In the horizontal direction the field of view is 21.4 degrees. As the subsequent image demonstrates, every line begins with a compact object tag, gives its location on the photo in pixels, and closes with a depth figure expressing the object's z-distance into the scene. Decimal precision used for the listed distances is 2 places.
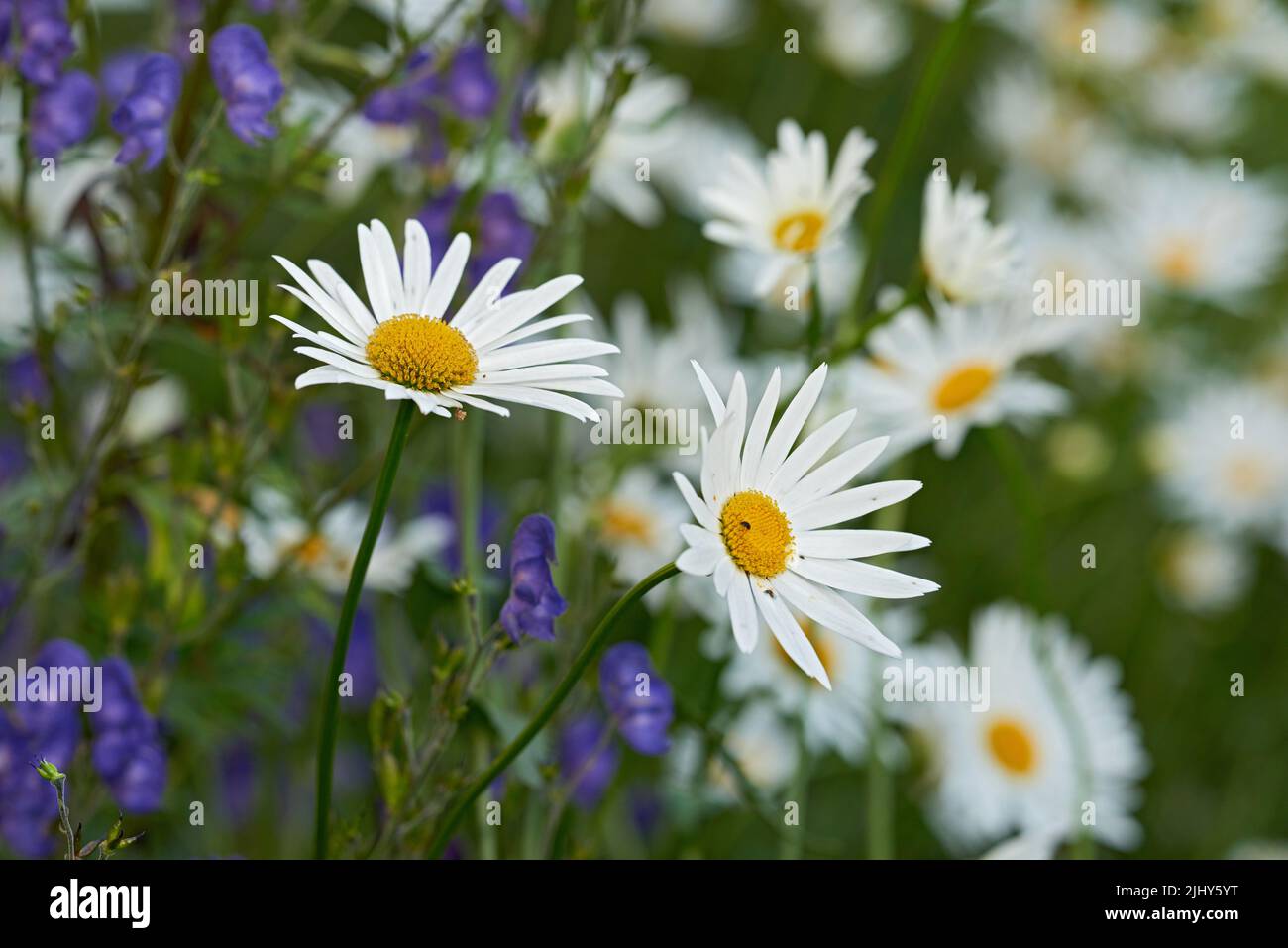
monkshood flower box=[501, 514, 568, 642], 0.60
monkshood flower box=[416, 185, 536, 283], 0.71
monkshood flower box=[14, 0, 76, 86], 0.66
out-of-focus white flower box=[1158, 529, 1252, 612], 1.13
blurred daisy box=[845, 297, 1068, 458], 0.73
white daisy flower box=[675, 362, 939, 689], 0.58
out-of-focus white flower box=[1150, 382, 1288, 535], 1.15
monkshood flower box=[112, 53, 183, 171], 0.65
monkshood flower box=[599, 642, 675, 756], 0.66
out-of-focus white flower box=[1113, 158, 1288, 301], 1.13
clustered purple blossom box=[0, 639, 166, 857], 0.66
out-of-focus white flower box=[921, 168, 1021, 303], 0.68
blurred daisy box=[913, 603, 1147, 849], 0.80
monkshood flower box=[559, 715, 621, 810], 0.73
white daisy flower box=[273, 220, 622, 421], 0.59
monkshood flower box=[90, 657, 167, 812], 0.66
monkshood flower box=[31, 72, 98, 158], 0.68
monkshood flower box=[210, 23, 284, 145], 0.65
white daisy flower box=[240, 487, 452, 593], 0.72
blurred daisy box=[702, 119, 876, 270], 0.69
